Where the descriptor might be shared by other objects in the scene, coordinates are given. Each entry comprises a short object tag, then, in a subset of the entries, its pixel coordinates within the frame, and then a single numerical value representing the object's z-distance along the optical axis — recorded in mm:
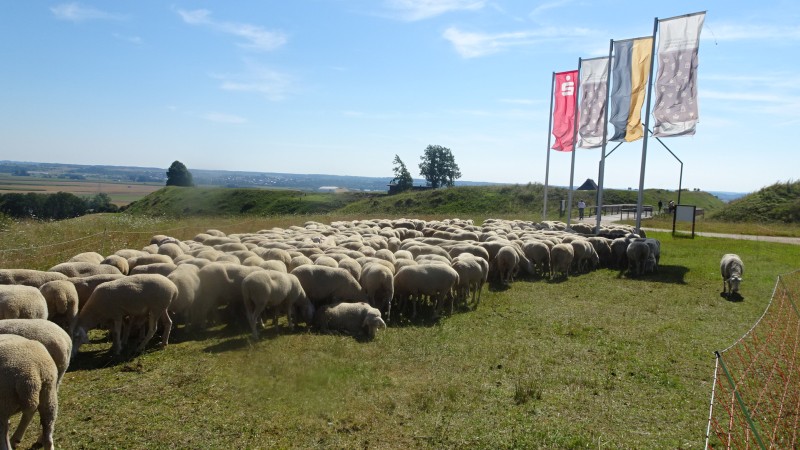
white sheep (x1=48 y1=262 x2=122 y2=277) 10763
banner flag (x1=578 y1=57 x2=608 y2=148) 27188
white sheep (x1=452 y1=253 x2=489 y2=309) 13766
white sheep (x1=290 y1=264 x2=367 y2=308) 11500
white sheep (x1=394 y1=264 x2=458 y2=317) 12523
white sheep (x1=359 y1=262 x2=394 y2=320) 12125
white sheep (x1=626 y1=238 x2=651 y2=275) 19266
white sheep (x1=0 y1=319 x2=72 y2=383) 6160
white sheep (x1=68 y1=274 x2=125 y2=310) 9578
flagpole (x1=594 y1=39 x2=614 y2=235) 25922
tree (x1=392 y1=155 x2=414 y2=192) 82225
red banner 29609
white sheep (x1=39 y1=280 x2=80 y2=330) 8516
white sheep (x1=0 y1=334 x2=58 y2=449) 5145
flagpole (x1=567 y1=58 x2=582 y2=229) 28462
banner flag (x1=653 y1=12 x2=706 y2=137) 21656
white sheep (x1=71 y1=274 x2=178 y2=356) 8711
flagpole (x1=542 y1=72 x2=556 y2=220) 31266
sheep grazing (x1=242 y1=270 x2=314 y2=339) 10031
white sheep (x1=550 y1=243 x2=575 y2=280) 18266
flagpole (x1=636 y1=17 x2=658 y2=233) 23297
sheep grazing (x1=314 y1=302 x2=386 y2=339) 10398
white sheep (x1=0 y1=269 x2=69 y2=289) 9281
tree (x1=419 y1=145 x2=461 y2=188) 94975
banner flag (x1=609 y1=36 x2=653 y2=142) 24266
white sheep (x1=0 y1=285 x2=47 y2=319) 7441
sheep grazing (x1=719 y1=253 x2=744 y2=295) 15453
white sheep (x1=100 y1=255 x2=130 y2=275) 11883
